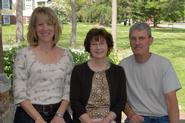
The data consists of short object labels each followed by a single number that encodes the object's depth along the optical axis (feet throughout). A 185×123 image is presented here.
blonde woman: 12.10
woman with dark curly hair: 12.35
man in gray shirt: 12.67
